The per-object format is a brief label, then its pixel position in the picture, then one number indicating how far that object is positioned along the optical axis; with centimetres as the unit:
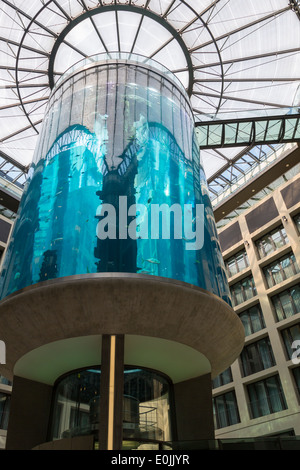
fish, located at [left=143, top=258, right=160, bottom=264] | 1655
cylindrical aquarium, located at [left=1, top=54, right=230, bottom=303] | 1675
